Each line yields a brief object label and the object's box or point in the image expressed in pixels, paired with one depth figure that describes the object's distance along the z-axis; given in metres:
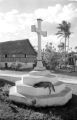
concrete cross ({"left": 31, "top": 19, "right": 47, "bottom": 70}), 7.67
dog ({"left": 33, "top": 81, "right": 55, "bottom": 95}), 6.91
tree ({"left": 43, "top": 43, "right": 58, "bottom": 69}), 20.11
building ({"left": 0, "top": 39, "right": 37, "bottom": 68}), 28.11
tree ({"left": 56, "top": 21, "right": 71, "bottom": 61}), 37.00
